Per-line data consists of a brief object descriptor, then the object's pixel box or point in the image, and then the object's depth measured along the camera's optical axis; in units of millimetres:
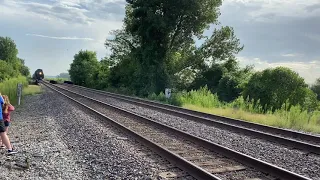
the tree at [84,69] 63362
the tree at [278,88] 19281
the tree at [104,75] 47781
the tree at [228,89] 28922
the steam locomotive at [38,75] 69900
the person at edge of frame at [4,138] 7746
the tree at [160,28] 33906
